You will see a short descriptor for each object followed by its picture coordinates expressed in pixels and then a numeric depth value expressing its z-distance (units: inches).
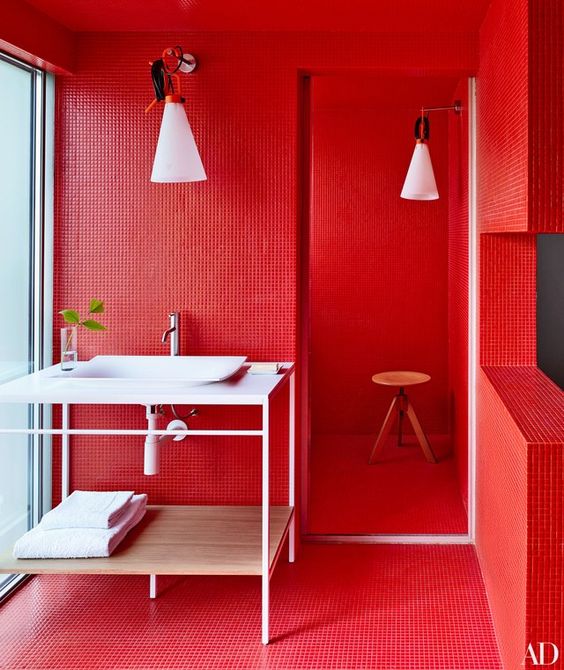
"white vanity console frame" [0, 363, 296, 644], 103.8
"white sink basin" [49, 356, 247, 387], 123.4
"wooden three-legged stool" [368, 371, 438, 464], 193.0
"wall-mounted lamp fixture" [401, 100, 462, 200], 173.9
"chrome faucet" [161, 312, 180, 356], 137.5
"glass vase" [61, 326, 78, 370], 122.0
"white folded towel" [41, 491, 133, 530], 115.5
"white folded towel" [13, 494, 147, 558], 111.3
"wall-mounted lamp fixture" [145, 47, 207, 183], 120.4
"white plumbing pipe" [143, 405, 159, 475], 124.0
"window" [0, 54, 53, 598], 127.2
